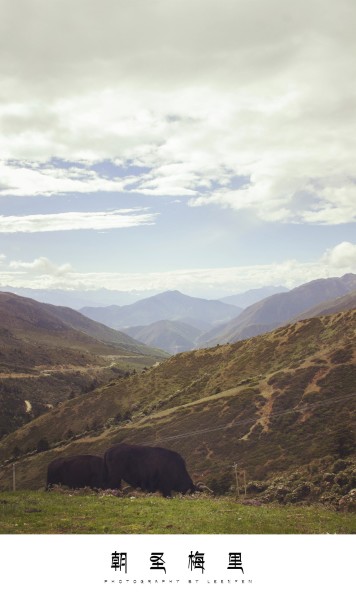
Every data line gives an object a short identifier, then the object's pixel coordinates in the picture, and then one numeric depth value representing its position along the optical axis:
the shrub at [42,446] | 56.34
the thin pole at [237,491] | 29.84
